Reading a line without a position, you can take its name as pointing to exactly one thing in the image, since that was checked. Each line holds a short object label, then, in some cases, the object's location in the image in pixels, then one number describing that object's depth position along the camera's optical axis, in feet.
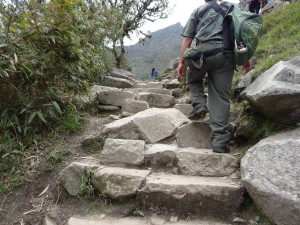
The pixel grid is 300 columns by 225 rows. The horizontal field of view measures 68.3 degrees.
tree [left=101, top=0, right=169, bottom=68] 18.91
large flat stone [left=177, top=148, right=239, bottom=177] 7.39
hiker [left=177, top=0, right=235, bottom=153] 8.08
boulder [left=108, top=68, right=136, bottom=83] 23.09
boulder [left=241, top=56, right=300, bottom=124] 6.32
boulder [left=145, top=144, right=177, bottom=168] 7.88
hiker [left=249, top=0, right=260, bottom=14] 23.33
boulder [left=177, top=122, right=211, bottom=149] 8.82
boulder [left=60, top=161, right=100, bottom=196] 7.28
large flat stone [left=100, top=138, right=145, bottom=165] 7.96
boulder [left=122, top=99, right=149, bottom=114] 11.95
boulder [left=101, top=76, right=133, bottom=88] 19.09
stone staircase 6.38
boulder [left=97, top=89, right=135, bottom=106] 13.43
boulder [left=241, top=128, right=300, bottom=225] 5.45
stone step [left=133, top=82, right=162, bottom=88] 20.35
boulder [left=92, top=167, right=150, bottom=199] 6.82
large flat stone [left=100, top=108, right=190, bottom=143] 9.17
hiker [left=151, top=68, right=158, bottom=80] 45.60
